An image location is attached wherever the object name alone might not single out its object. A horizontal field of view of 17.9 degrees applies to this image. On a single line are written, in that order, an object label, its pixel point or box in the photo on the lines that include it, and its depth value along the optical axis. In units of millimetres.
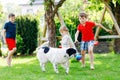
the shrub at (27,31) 20891
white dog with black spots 9686
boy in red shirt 11078
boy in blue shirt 12305
